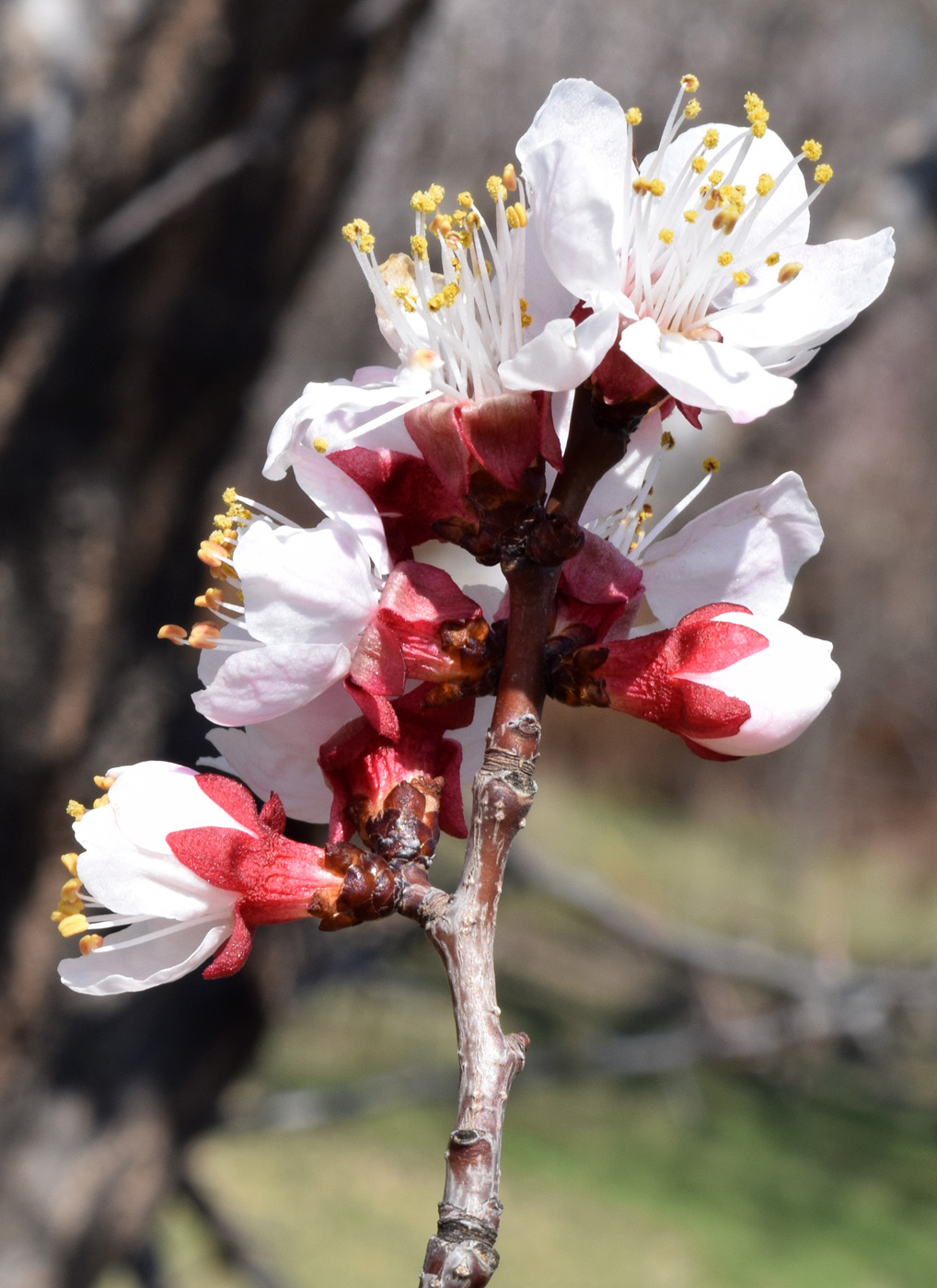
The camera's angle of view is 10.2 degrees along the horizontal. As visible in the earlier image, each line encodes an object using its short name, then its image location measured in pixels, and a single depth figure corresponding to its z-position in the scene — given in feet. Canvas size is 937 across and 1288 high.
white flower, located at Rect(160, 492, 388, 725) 1.16
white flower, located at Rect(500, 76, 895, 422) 1.16
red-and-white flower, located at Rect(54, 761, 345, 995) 1.18
